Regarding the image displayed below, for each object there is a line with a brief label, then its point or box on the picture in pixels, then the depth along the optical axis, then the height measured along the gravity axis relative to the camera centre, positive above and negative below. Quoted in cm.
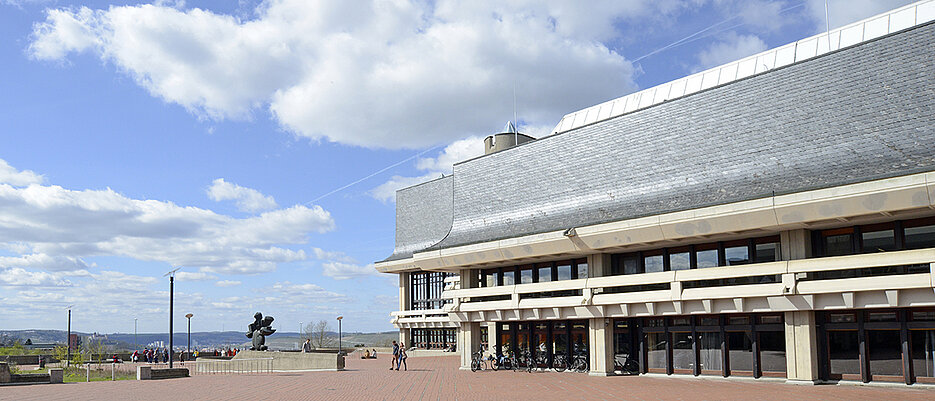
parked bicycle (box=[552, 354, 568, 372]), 3538 -325
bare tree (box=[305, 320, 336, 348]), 11119 -686
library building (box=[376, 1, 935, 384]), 2425 +203
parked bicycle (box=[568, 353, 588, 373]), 3406 -321
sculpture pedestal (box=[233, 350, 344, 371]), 4197 -374
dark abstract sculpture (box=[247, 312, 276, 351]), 5281 -253
